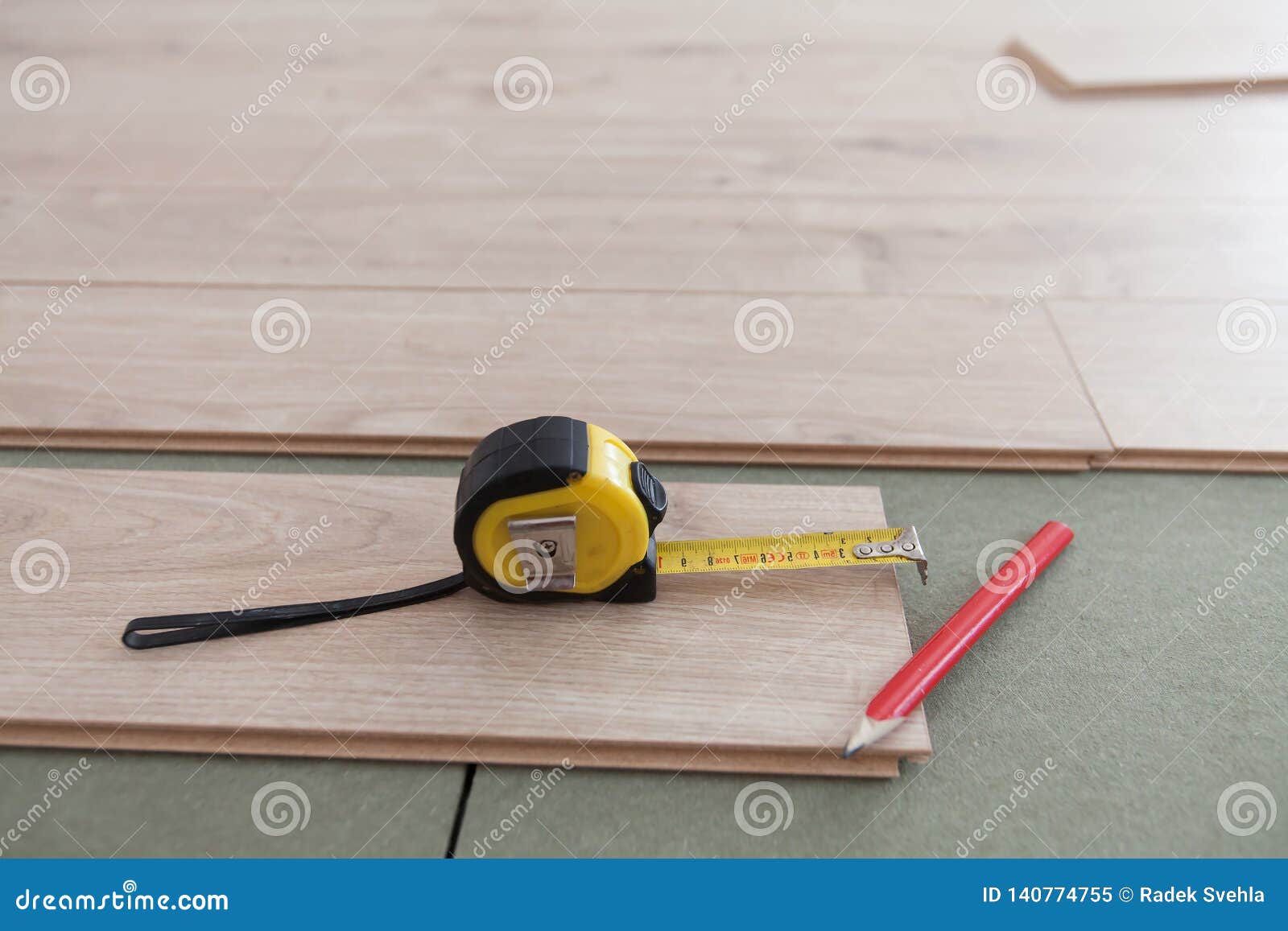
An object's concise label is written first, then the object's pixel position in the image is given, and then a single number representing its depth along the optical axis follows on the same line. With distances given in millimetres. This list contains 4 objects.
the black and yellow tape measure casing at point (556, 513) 679
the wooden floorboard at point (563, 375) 809
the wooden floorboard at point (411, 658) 691
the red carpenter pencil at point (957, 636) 684
